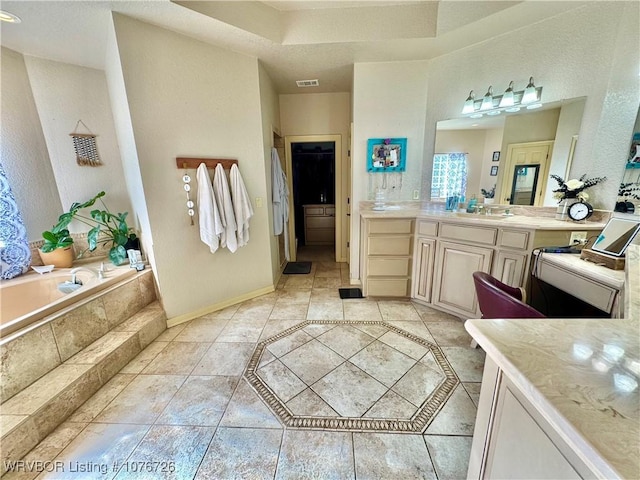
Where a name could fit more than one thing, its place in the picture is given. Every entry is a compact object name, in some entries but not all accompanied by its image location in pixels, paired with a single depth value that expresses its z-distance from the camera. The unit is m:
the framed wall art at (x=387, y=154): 2.95
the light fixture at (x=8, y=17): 1.72
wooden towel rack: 2.32
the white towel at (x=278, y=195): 3.31
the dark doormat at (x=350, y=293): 3.05
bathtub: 2.02
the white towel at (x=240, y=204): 2.59
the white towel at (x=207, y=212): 2.38
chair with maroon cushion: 1.28
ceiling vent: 3.31
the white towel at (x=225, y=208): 2.49
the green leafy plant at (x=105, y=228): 2.32
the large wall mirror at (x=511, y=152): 2.15
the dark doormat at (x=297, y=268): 3.89
